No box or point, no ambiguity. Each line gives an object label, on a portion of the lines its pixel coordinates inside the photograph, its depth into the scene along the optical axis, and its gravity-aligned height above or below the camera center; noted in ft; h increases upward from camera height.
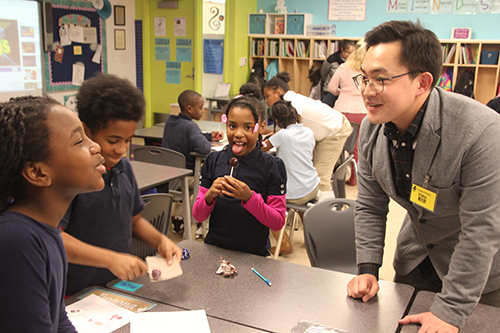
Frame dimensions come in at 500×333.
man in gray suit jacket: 3.86 -0.84
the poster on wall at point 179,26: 23.56 +2.65
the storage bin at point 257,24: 24.73 +3.05
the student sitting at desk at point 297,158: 9.89 -1.92
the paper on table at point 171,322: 3.92 -2.35
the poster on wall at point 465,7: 20.17 +3.57
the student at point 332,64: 19.25 +0.67
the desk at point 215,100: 22.46 -1.41
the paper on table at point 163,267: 4.20 -1.95
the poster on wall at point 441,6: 20.61 +3.64
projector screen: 14.82 +0.75
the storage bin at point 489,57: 19.44 +1.16
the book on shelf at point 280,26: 24.26 +2.89
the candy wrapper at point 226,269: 4.94 -2.28
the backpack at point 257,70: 24.89 +0.36
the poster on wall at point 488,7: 19.77 +3.53
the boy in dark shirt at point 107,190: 4.75 -1.37
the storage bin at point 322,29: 23.20 +2.66
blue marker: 4.81 -2.32
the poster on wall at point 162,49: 24.16 +1.39
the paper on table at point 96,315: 3.93 -2.35
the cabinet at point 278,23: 23.56 +3.04
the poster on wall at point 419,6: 21.09 +3.71
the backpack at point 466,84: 19.74 -0.10
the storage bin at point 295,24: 23.54 +2.94
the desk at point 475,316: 4.01 -2.32
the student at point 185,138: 11.79 -1.80
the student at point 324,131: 11.65 -1.48
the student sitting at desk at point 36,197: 2.55 -0.85
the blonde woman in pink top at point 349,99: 17.24 -0.85
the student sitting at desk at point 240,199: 6.15 -1.75
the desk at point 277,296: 4.15 -2.35
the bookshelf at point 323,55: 19.81 +1.24
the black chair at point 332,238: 6.79 -2.57
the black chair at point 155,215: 6.40 -2.28
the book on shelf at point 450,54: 20.09 +1.30
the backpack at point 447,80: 20.61 +0.06
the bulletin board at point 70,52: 17.89 +0.84
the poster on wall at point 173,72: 24.22 +0.10
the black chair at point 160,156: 11.03 -2.18
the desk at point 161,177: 8.87 -2.24
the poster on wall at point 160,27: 23.89 +2.61
